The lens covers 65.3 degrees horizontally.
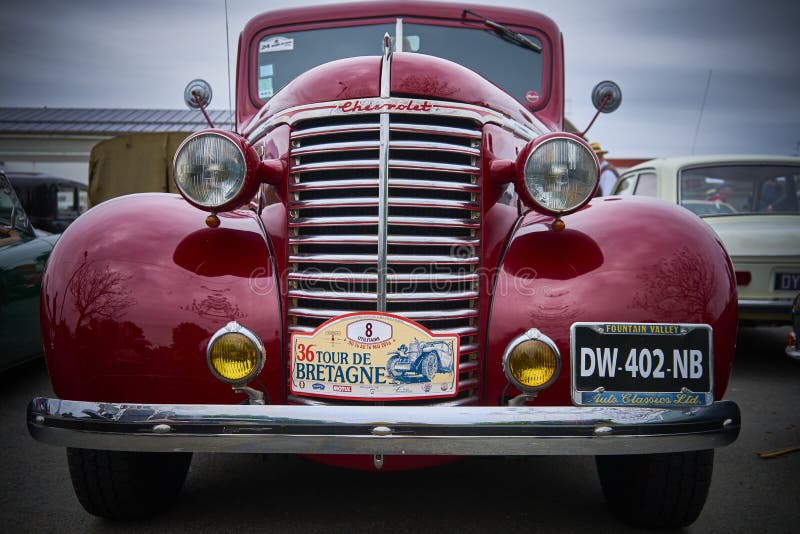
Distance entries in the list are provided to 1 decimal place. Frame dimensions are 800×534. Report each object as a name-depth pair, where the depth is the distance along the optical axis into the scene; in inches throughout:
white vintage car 188.7
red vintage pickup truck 70.9
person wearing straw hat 346.6
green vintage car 163.0
